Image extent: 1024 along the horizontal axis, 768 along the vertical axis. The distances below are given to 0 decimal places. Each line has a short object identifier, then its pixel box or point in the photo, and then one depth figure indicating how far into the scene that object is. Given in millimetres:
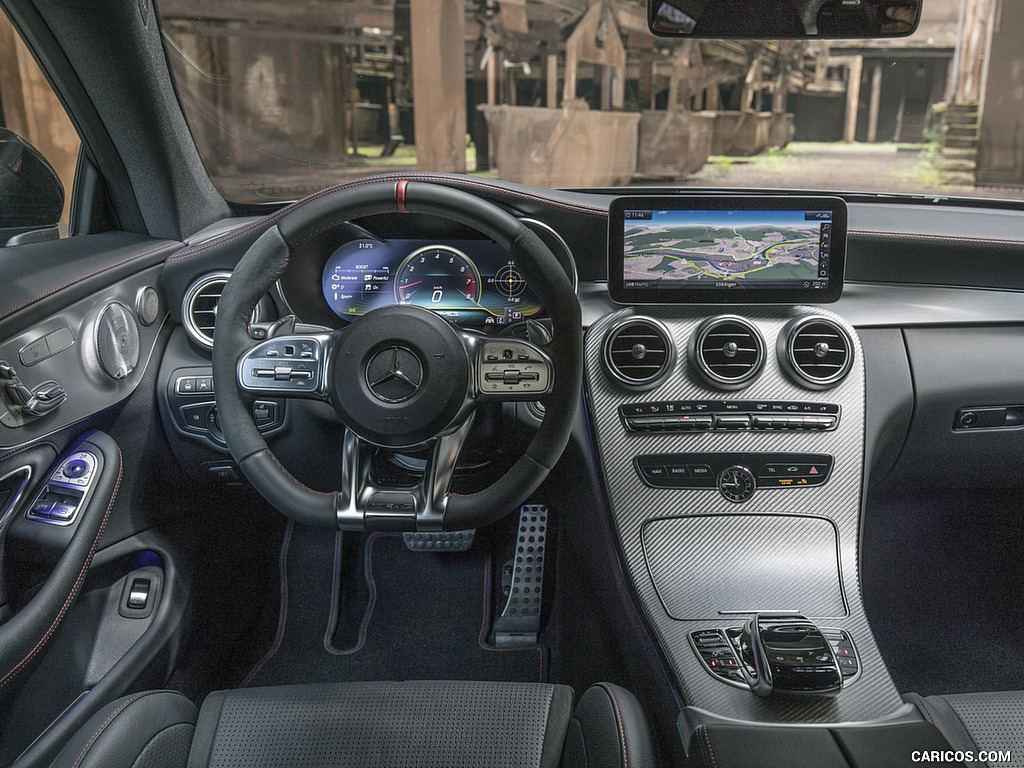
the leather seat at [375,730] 1199
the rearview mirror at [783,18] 1455
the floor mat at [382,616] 2201
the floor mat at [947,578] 2291
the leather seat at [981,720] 1241
